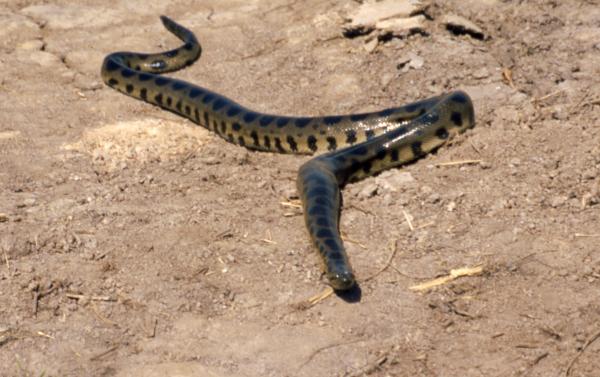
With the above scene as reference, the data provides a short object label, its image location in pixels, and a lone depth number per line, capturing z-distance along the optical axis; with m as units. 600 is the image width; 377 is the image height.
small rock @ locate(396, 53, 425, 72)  21.06
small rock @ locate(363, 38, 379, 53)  22.09
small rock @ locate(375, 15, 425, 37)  22.06
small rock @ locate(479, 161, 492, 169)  17.36
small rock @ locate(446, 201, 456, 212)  16.19
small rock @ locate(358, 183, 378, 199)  17.00
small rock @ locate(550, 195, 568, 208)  15.89
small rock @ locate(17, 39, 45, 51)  23.48
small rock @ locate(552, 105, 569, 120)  18.34
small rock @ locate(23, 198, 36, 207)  16.53
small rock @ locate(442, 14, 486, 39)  21.69
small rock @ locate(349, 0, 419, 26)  22.61
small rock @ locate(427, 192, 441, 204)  16.48
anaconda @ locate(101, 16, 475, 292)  16.48
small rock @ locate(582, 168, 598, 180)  16.44
